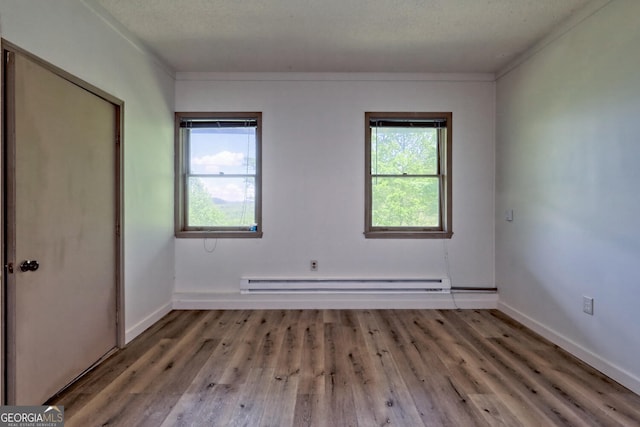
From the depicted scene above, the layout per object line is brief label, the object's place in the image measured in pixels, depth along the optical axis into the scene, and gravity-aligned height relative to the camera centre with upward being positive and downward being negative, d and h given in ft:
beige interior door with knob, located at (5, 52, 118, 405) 5.49 -0.36
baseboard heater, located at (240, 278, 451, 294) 11.51 -2.78
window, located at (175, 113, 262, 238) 11.83 +1.47
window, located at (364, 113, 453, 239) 11.79 +1.47
